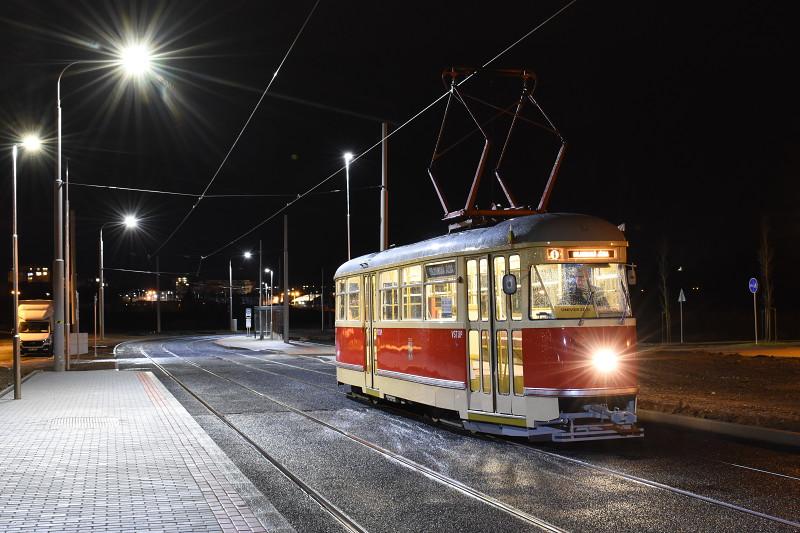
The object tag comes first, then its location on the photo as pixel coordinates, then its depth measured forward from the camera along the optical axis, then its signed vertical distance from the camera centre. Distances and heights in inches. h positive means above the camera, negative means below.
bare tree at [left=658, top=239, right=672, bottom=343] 1807.3 +55.9
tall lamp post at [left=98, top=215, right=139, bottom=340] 1761.8 +199.8
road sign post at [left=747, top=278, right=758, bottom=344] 1214.4 +18.7
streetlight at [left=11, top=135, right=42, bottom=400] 679.7 +64.3
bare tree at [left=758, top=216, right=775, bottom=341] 1644.9 +66.6
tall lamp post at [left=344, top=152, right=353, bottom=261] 1316.4 +240.8
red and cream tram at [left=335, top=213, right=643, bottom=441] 436.8 -14.7
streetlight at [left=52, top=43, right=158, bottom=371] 985.5 +49.0
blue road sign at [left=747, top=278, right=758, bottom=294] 1214.1 +18.7
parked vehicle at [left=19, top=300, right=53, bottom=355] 1674.5 -19.6
